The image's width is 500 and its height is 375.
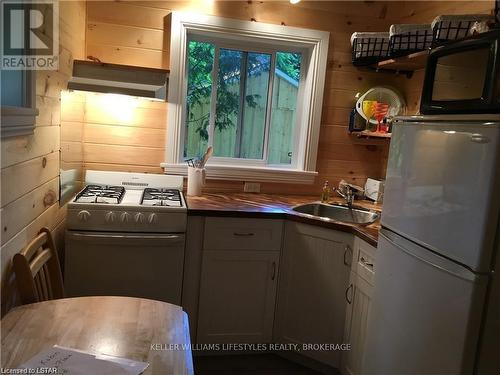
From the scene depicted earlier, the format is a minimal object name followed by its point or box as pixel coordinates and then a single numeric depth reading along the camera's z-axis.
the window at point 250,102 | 2.80
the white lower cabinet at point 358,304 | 2.05
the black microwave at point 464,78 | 1.33
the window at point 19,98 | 1.41
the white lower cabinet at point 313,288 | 2.30
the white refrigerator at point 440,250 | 1.26
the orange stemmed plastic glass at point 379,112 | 2.86
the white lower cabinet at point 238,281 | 2.38
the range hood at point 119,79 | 2.29
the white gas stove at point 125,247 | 2.18
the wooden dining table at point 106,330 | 1.12
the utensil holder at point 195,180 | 2.69
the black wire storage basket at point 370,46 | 2.72
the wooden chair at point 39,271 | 1.44
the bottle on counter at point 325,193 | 2.88
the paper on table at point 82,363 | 1.03
